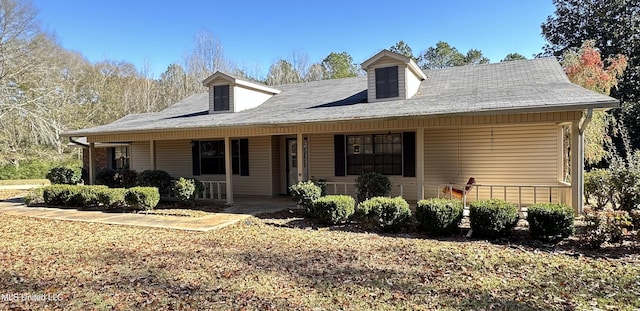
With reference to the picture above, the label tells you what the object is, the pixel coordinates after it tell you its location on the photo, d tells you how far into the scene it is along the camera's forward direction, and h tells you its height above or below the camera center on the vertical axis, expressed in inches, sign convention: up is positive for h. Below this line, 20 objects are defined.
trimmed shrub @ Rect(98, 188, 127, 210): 396.5 -44.1
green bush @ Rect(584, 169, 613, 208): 317.7 -34.8
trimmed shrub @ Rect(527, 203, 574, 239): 236.2 -46.2
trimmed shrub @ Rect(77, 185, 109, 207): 414.6 -43.3
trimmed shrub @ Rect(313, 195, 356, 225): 297.9 -45.9
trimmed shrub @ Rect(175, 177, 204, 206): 398.9 -37.8
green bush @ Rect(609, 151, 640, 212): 273.0 -26.0
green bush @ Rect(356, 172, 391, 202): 343.9 -31.8
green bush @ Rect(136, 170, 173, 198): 435.8 -30.0
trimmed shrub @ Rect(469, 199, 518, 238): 248.2 -46.2
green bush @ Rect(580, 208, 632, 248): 224.2 -48.1
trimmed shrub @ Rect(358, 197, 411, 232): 278.9 -46.9
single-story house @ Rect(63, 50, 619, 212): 300.4 +22.0
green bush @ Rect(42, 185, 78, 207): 428.1 -44.2
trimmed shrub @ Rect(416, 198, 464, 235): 261.7 -45.9
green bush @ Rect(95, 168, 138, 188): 459.5 -28.0
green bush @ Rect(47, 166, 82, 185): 513.7 -27.1
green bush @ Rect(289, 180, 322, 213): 334.5 -36.8
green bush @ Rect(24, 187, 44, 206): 461.1 -49.9
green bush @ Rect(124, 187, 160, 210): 378.9 -43.4
